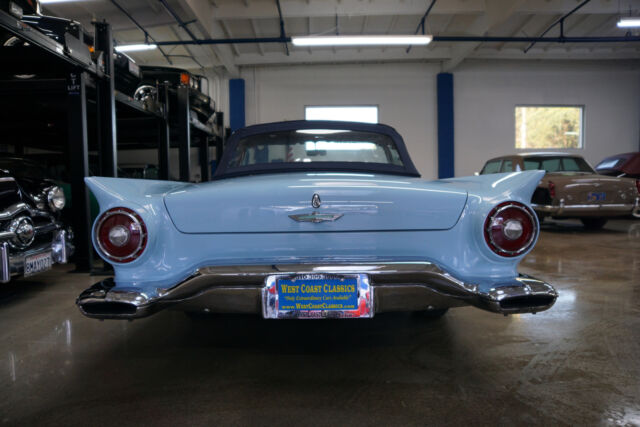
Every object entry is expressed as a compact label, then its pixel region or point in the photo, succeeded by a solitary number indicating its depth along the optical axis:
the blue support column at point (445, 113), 11.62
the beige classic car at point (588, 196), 6.02
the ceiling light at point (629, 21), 7.72
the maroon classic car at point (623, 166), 7.28
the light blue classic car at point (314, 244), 1.46
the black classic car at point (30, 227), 2.76
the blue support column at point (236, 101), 11.74
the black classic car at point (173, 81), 5.96
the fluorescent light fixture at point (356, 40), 8.04
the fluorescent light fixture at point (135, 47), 8.51
